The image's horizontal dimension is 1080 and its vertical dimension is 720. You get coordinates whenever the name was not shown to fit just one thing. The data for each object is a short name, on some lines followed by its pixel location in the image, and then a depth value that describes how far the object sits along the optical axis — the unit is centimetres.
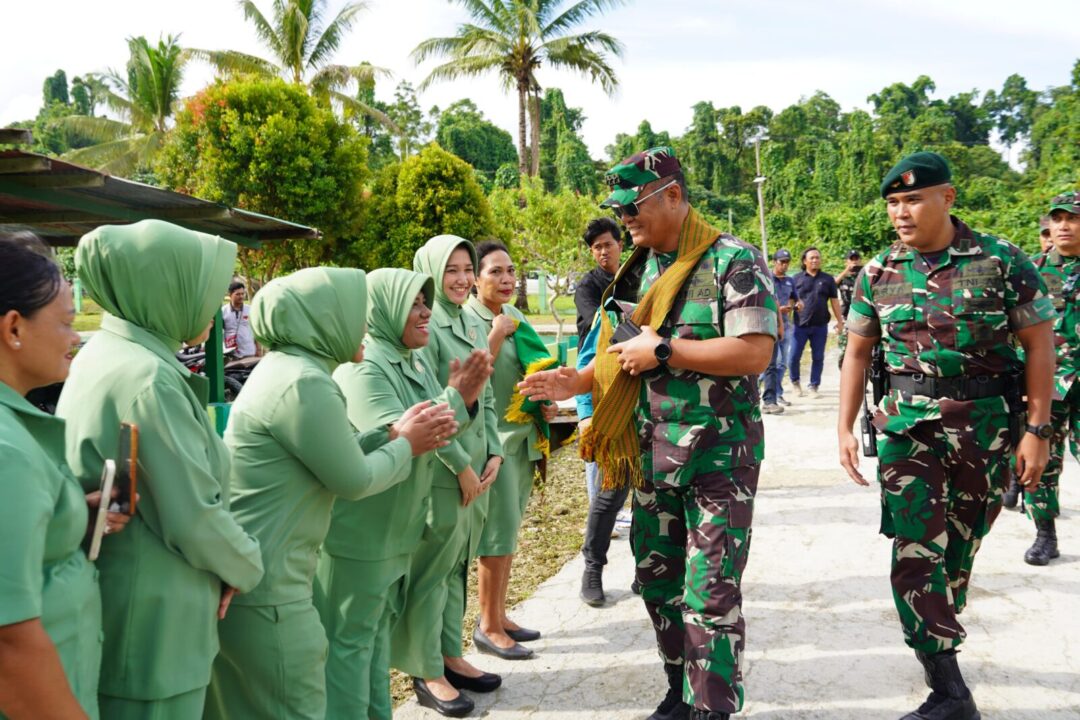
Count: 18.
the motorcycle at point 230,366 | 866
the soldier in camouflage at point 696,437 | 281
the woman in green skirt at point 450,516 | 328
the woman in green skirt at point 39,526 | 139
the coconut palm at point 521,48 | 2845
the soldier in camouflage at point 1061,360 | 483
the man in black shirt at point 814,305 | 1130
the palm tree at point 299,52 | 2466
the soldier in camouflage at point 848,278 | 1073
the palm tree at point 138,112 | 2794
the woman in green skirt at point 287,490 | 223
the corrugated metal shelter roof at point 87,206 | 538
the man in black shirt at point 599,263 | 497
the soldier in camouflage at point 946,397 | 314
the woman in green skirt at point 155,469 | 179
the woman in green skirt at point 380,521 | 281
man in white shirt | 1049
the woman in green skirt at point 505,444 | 391
